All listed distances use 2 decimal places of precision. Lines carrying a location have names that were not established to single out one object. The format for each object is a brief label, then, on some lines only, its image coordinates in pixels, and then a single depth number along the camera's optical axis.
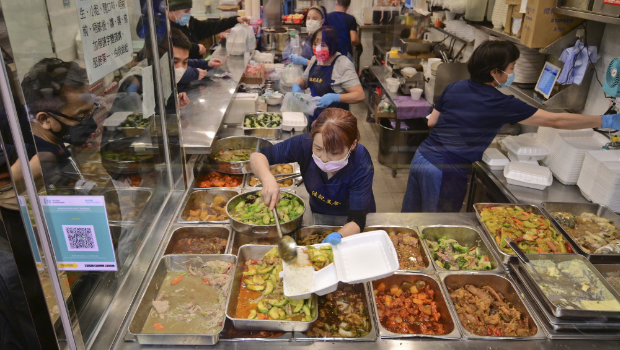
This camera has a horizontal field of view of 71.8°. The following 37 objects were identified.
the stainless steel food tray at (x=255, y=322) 1.83
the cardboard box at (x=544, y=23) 3.51
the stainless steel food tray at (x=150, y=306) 1.76
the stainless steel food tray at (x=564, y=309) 1.90
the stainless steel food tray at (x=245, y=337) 1.81
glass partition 1.22
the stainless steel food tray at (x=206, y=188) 2.97
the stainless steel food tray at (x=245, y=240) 2.49
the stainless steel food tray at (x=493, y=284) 2.09
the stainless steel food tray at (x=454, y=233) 2.66
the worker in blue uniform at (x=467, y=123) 3.18
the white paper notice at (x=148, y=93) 2.27
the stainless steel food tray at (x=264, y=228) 2.42
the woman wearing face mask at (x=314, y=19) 4.88
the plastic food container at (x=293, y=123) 4.12
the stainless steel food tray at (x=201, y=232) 2.50
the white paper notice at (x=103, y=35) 1.58
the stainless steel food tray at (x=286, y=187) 3.00
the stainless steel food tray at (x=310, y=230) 2.52
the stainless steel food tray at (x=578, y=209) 2.79
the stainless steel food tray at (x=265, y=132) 4.05
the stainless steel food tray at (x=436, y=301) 1.86
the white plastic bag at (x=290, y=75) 5.37
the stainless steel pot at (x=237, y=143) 3.76
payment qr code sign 1.42
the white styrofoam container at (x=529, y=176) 3.32
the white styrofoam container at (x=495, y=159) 3.68
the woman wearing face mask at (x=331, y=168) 2.22
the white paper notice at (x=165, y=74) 2.46
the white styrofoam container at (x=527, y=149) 3.60
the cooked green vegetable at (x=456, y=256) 2.42
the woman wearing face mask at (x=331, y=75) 4.18
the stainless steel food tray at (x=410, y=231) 2.43
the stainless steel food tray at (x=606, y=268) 2.39
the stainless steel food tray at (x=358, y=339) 1.81
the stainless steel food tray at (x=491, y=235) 2.37
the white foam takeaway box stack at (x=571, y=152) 3.28
